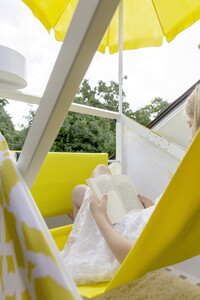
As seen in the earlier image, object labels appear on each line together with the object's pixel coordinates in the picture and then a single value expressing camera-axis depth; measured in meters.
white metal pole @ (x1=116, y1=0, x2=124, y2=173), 1.92
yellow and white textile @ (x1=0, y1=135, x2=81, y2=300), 0.22
